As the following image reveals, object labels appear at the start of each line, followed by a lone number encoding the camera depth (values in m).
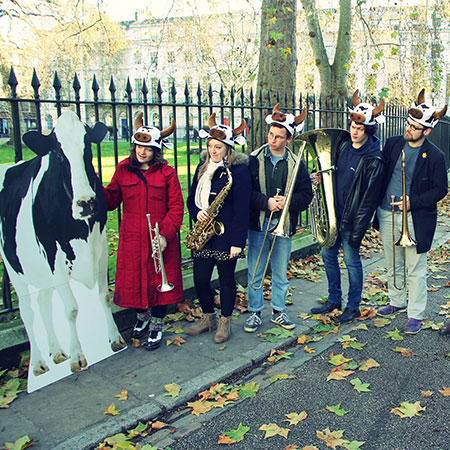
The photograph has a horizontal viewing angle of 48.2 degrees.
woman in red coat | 4.43
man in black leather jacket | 4.89
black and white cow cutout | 3.84
